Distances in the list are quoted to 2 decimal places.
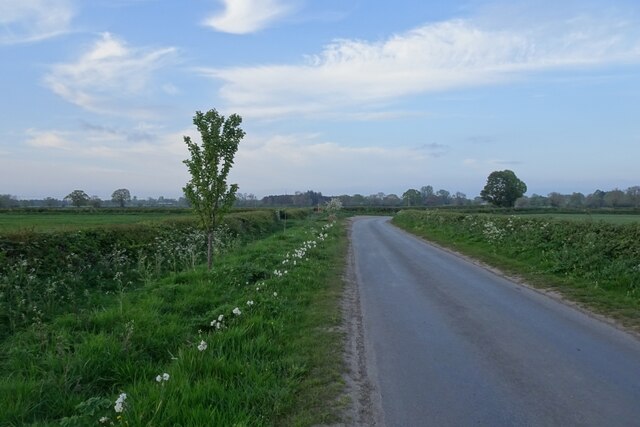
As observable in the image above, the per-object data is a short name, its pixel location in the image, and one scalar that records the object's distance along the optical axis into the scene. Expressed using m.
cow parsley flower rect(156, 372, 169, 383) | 4.42
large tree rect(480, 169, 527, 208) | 103.25
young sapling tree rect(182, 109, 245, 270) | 11.05
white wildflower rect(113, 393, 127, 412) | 3.82
